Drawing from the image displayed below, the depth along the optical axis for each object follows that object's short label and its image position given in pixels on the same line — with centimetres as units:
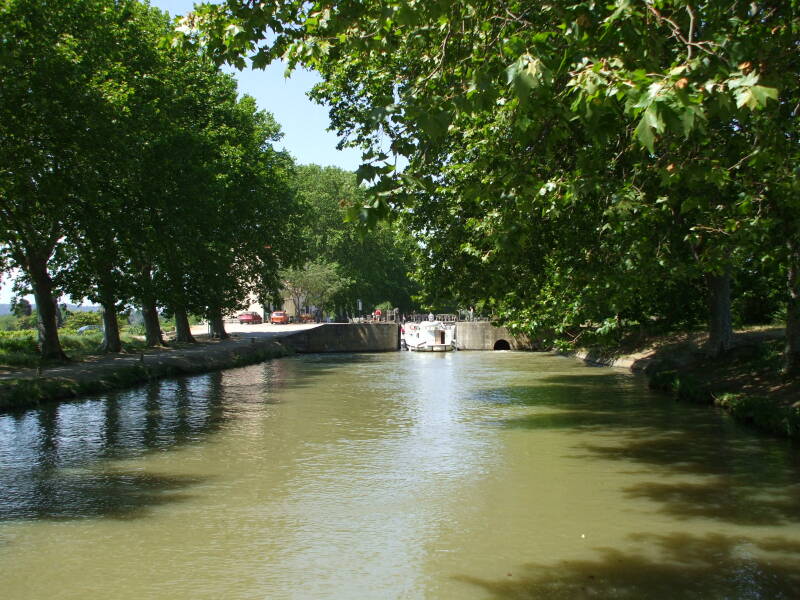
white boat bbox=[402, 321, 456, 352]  5284
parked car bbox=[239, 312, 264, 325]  7594
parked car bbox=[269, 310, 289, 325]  7488
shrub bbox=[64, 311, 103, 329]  5769
